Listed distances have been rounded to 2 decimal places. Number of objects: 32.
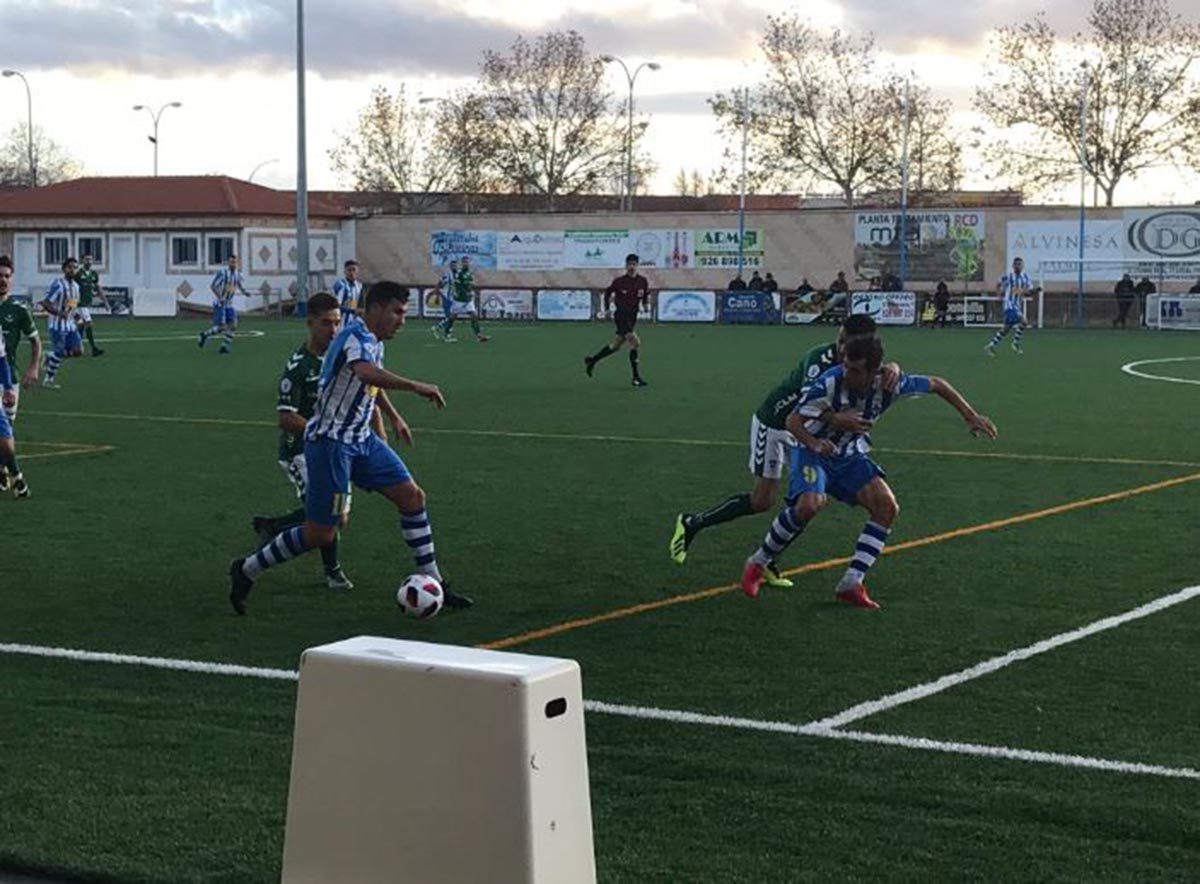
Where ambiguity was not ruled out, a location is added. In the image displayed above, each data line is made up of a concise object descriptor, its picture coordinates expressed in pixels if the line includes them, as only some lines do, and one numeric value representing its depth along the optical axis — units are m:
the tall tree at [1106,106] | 76.75
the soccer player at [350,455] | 10.25
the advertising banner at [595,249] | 70.38
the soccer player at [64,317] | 32.41
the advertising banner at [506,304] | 64.44
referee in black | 29.89
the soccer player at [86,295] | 37.84
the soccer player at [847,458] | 10.61
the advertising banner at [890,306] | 59.38
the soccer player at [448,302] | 46.59
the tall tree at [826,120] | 86.25
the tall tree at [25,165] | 130.62
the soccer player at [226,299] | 40.22
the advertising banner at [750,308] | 60.94
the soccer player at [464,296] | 47.19
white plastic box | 4.85
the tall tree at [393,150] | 96.94
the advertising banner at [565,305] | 62.97
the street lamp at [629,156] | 80.72
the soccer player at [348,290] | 35.53
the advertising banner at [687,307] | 62.00
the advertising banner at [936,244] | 64.56
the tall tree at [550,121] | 91.00
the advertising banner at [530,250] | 71.56
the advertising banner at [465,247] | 72.69
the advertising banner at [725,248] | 68.88
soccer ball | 10.12
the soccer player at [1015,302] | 42.50
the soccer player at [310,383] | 11.56
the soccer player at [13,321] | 17.56
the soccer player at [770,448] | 10.99
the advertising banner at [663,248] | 69.44
